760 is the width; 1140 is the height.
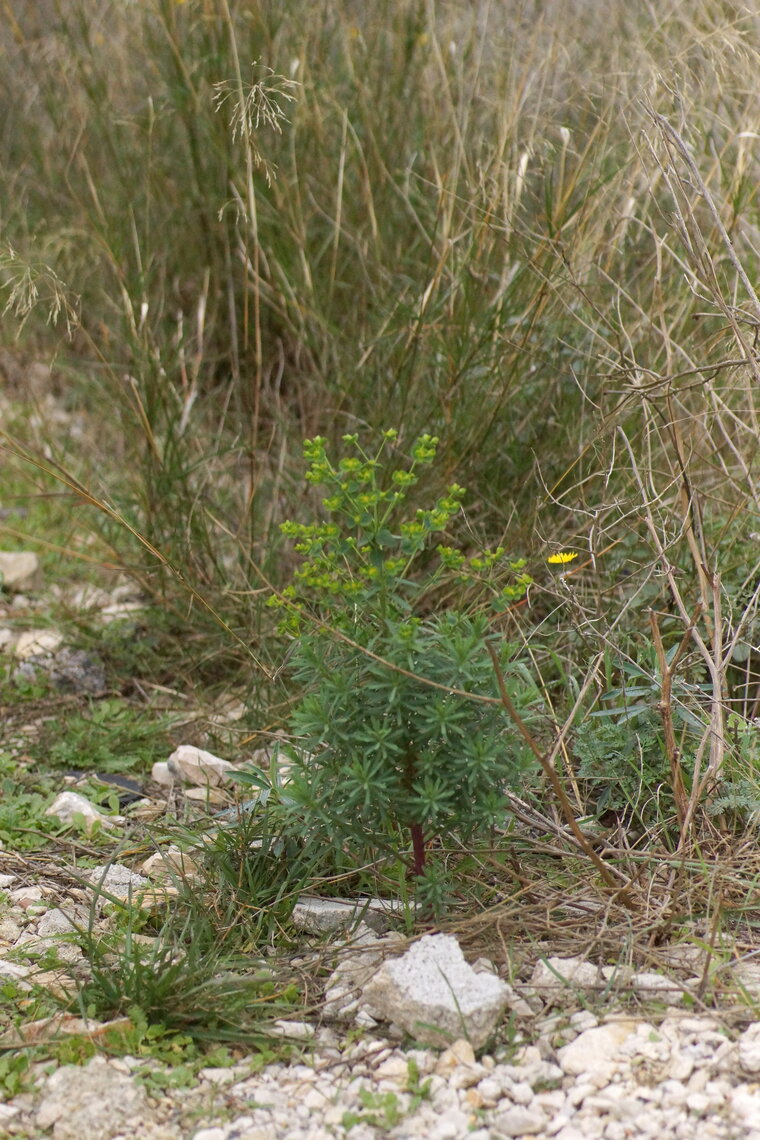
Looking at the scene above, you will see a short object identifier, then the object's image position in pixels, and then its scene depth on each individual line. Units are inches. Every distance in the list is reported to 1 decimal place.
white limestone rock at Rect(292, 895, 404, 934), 115.6
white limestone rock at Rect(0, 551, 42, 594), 146.8
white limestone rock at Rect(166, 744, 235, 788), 127.9
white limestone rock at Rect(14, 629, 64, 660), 140.3
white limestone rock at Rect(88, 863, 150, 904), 119.0
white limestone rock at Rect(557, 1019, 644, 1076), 108.3
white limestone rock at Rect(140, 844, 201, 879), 118.6
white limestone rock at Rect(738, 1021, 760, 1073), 107.9
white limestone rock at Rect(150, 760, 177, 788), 129.1
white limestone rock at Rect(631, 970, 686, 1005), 110.6
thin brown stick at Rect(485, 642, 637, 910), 111.3
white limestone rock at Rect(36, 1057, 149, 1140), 107.4
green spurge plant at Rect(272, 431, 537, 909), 112.2
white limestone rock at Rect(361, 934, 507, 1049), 109.4
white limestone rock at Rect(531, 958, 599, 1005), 111.3
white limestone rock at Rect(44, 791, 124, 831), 125.2
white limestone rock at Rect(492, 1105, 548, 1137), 106.5
